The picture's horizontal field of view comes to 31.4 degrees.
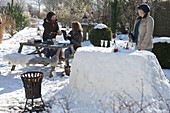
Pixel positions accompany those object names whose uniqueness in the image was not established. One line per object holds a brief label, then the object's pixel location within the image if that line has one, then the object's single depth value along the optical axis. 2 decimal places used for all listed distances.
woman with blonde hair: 7.34
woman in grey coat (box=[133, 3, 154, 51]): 5.52
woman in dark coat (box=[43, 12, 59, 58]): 7.70
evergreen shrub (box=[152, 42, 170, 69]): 7.81
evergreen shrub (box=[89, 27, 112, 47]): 12.03
